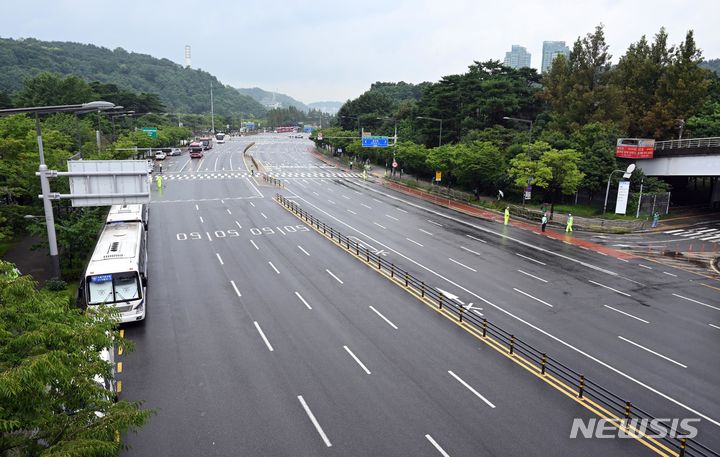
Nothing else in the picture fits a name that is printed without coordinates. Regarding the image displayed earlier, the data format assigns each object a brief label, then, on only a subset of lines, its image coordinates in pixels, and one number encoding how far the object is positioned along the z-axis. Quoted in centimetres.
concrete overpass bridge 5112
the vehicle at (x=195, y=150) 10719
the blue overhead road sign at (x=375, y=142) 8181
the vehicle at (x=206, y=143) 13250
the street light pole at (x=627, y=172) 5153
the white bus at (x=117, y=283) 2159
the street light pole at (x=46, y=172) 1998
